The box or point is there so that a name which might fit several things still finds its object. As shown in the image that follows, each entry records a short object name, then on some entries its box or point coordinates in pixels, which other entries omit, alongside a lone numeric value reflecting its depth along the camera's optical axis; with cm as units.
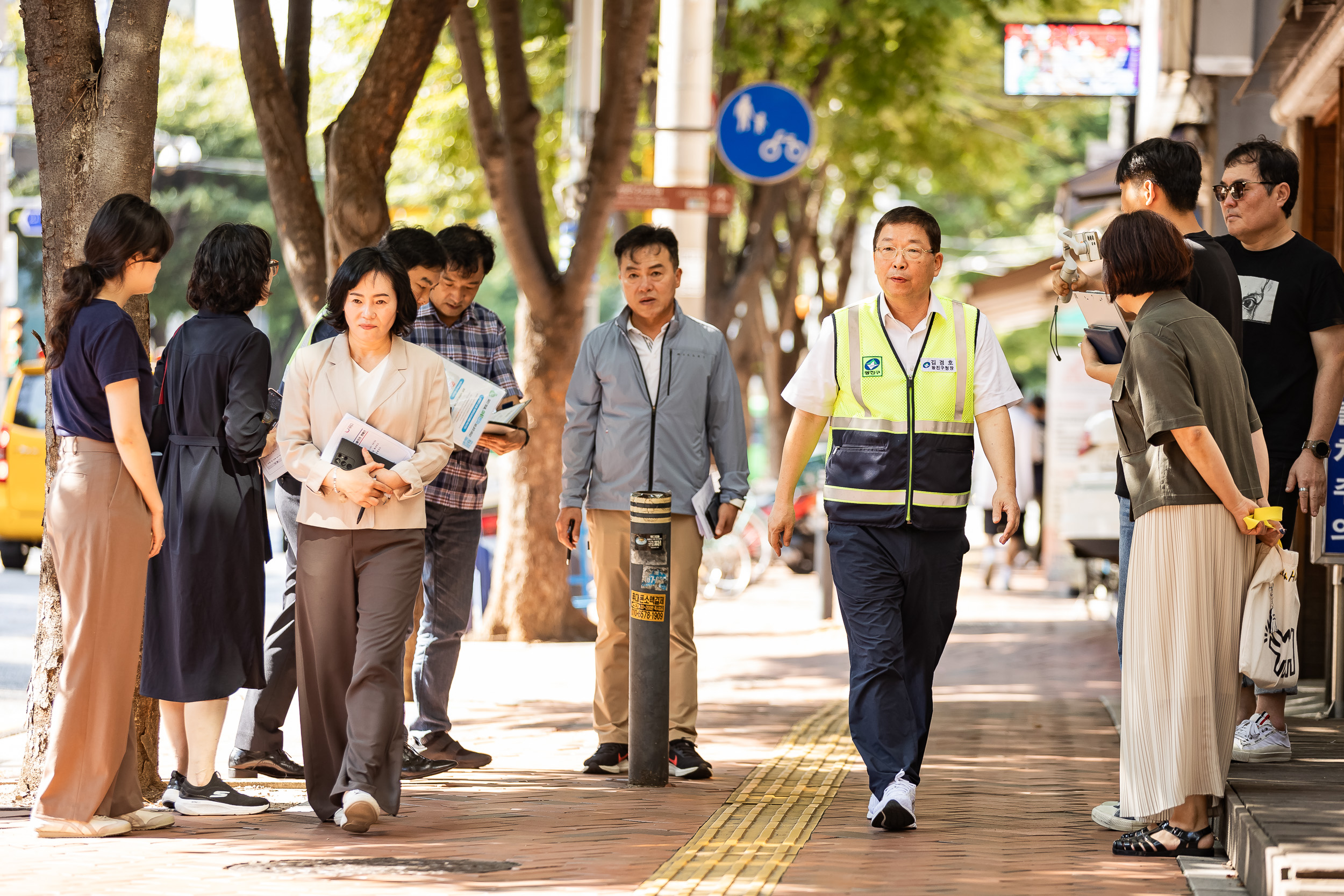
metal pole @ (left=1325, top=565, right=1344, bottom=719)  1502
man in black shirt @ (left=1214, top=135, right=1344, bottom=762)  1268
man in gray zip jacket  1414
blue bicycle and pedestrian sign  2728
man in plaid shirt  1430
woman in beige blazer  1117
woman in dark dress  1163
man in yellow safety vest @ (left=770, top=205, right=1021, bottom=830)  1166
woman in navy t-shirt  1077
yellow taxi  3191
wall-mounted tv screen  2955
